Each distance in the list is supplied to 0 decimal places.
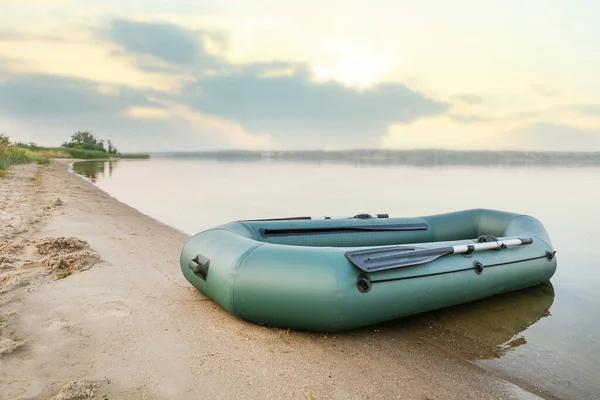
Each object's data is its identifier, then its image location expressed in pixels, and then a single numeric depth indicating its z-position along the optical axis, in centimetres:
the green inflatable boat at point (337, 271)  295
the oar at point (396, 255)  311
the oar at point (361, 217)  484
